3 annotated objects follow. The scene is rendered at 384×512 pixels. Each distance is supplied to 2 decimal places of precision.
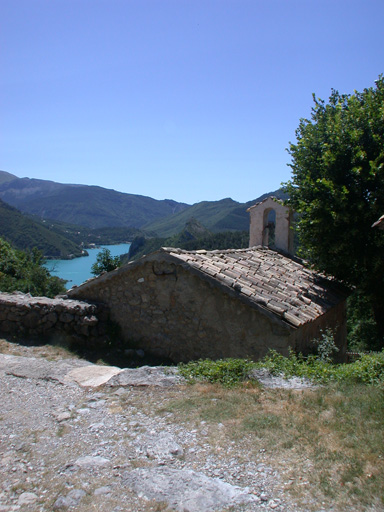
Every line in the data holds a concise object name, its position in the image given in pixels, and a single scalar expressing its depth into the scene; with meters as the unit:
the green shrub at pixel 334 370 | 5.23
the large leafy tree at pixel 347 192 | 10.84
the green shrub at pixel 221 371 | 5.60
